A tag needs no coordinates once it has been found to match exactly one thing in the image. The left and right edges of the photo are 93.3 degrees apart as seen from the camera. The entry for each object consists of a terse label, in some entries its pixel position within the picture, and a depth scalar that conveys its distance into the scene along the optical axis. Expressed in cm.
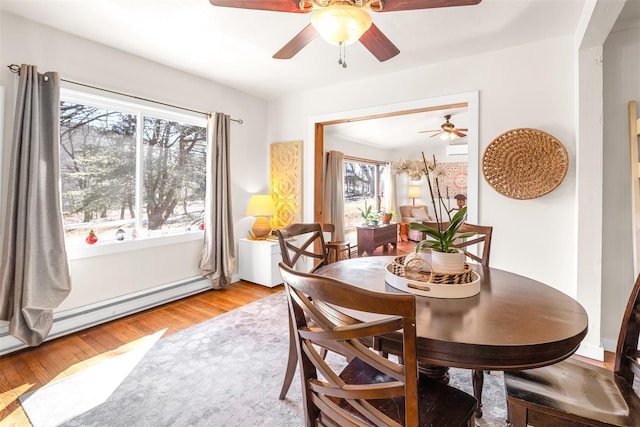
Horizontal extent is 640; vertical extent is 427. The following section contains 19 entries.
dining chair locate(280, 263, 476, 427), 70
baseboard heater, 227
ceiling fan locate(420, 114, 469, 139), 548
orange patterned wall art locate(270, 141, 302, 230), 400
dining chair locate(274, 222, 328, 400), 173
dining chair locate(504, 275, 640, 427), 101
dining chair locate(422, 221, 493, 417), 164
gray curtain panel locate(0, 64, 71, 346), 218
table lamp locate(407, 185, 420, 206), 854
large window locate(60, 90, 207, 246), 265
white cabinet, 370
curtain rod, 221
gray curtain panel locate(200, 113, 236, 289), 353
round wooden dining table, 87
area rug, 160
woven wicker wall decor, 241
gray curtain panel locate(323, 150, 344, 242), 584
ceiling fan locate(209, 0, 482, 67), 150
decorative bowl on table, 125
